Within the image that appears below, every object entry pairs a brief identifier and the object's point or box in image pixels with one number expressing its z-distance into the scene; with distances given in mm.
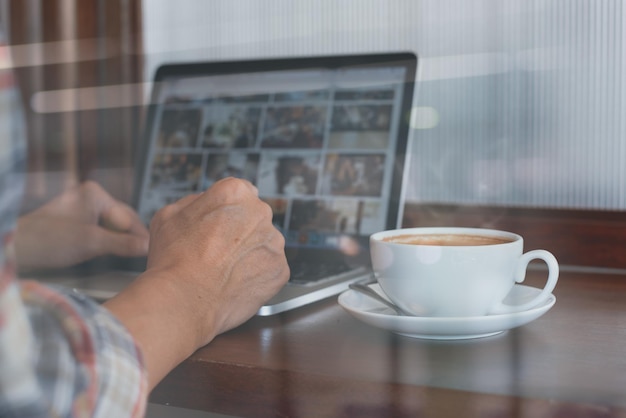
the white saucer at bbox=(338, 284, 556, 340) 418
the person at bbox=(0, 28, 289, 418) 251
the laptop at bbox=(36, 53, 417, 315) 750
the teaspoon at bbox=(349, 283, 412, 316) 485
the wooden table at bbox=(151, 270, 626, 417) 354
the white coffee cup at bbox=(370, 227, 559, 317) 438
